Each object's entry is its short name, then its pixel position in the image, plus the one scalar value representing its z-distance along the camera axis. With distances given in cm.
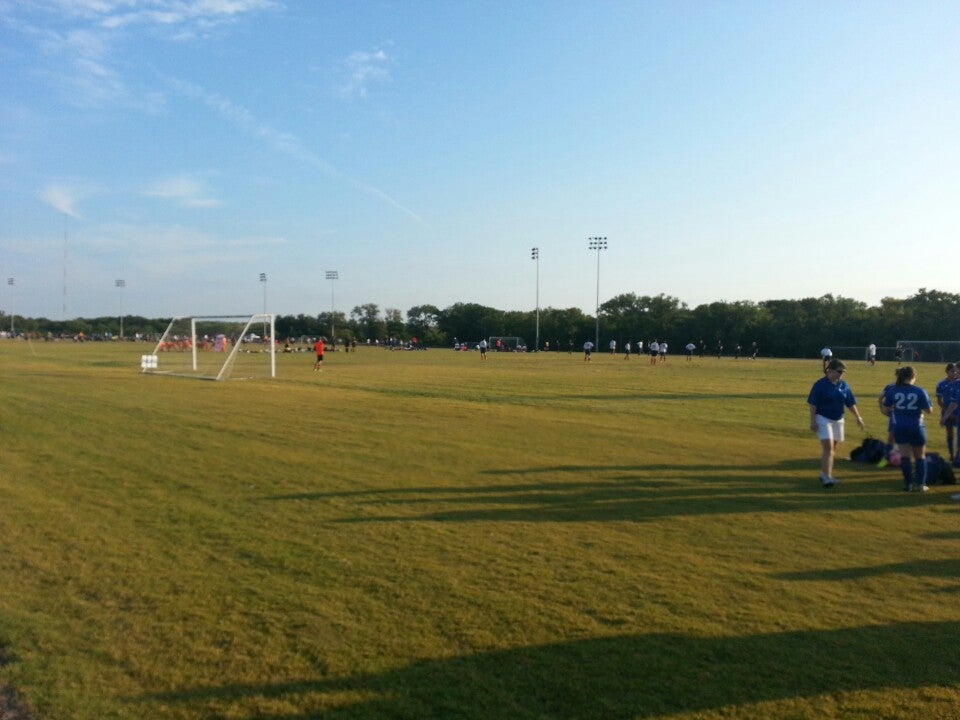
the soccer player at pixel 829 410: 1030
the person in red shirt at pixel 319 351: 3775
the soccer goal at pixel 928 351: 6581
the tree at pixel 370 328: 12519
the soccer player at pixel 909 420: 991
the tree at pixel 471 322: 11969
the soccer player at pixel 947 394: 1219
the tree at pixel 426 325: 11844
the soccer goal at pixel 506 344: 9725
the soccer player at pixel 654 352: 5369
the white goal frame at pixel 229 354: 3234
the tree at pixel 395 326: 12540
